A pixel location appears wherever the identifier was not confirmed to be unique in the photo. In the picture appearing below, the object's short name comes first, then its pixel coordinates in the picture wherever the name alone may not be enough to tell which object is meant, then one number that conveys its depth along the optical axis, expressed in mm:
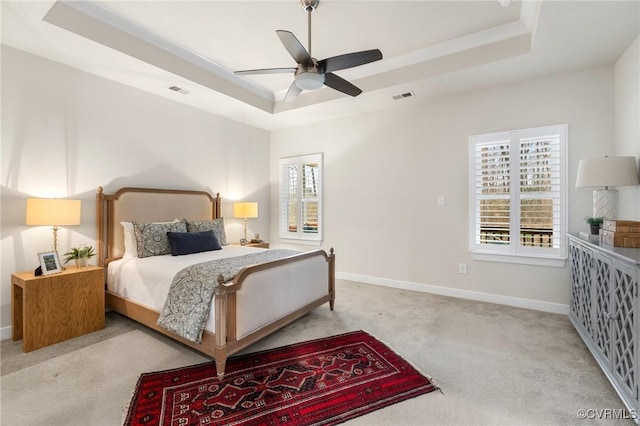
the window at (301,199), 5414
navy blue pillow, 3479
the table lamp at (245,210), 4992
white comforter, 2742
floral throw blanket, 2289
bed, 2287
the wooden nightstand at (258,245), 4939
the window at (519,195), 3461
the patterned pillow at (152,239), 3418
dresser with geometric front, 1701
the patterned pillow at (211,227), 4008
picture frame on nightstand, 2779
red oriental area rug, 1801
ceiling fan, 2205
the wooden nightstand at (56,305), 2615
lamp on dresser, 2455
